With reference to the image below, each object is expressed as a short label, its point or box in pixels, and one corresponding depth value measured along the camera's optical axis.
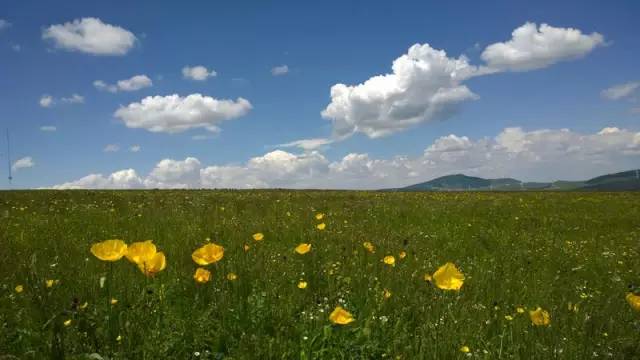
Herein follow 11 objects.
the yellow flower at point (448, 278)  2.88
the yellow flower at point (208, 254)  3.12
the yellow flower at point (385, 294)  4.01
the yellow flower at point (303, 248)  4.29
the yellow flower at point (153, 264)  2.71
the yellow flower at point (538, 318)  3.03
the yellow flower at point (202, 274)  3.40
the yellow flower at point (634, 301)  2.76
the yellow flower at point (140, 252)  2.66
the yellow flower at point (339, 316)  2.84
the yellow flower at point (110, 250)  2.57
